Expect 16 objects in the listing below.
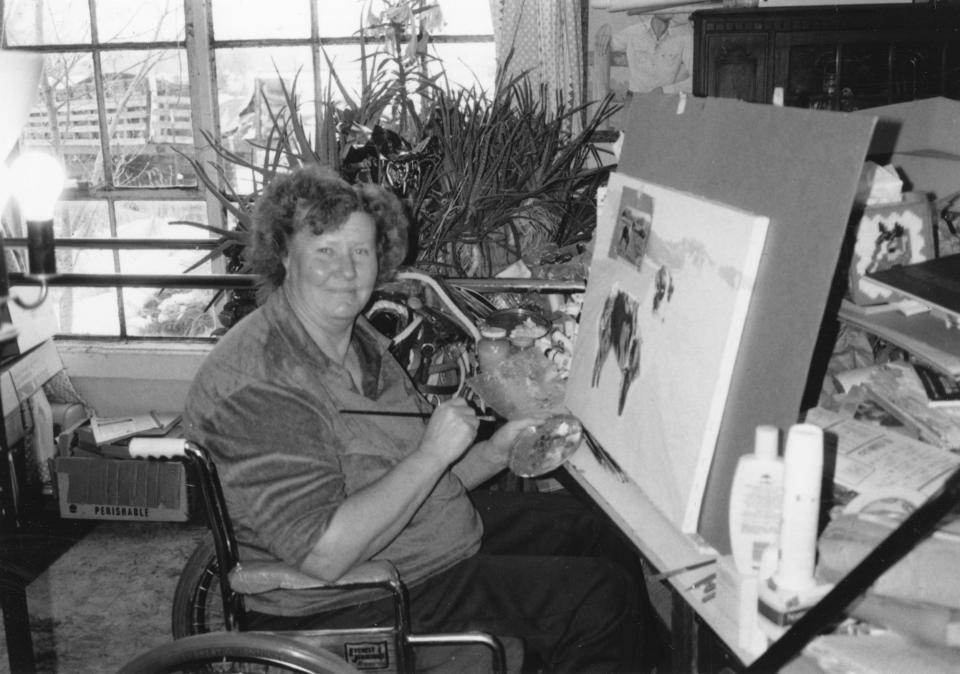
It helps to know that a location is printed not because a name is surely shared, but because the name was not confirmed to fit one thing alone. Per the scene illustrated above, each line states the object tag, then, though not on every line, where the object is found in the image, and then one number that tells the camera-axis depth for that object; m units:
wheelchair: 1.27
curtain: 3.18
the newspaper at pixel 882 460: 1.26
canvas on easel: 1.17
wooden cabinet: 2.92
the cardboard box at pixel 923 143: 1.67
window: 3.49
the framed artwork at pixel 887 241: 1.51
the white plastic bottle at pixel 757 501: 1.08
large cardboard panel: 1.04
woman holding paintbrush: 1.39
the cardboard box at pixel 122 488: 2.96
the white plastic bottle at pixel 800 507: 1.03
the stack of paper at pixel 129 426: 3.08
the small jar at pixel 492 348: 1.88
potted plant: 2.45
